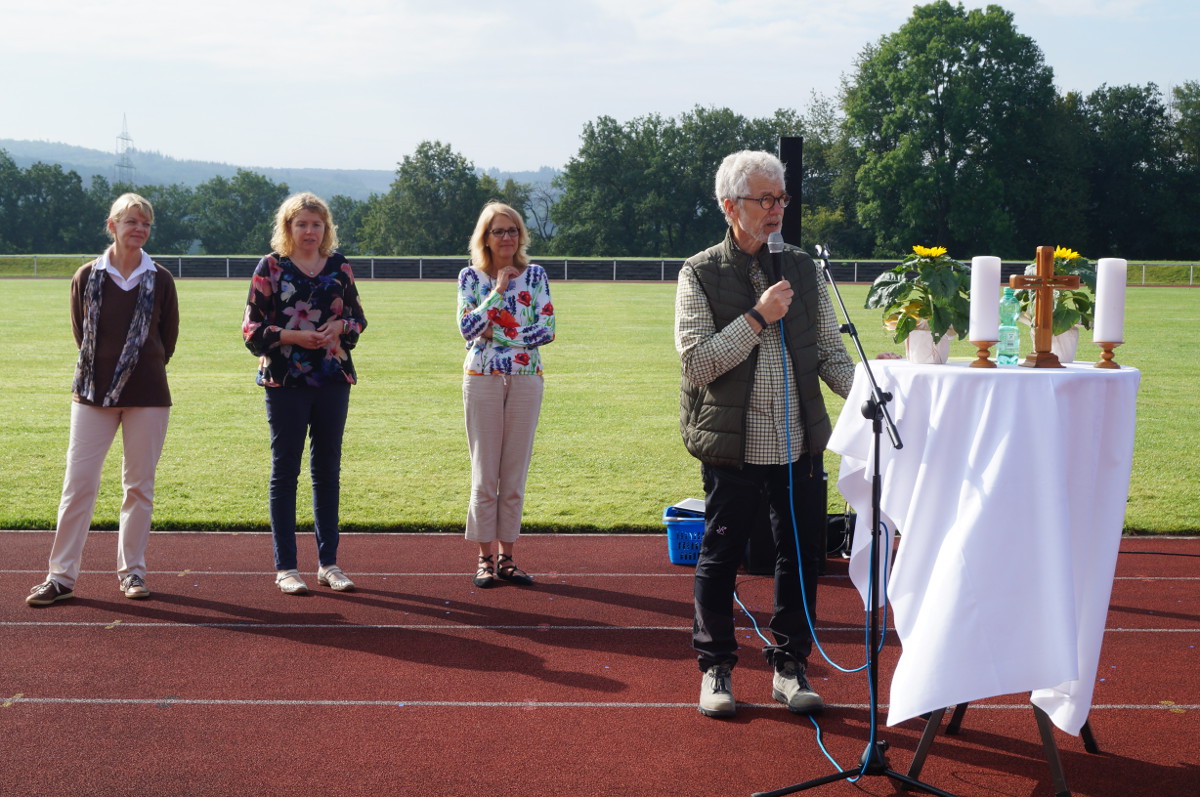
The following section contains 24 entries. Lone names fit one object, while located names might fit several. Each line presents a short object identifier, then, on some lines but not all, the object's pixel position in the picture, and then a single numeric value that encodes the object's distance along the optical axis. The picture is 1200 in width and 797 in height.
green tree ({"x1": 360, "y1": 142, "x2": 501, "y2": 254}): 75.81
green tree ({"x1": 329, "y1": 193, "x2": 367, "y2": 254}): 85.44
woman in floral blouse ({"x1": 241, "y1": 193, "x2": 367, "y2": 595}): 6.03
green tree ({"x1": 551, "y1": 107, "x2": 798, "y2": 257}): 74.38
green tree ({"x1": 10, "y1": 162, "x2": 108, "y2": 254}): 76.75
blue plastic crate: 6.83
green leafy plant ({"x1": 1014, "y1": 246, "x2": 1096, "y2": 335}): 4.34
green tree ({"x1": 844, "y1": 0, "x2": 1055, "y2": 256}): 63.22
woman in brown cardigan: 5.90
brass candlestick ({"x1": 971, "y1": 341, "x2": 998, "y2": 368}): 3.93
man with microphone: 4.29
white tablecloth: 3.62
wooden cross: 4.02
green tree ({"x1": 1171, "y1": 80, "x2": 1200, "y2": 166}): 65.44
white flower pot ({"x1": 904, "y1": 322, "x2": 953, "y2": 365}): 4.26
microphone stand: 3.56
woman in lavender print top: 6.23
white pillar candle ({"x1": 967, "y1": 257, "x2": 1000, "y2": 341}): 3.95
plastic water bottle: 4.25
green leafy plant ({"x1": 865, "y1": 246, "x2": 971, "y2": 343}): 4.28
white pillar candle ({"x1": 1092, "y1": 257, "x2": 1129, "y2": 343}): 4.14
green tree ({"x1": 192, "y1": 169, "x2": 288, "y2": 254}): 79.19
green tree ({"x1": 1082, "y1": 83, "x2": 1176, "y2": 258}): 64.19
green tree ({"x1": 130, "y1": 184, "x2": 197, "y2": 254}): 77.88
